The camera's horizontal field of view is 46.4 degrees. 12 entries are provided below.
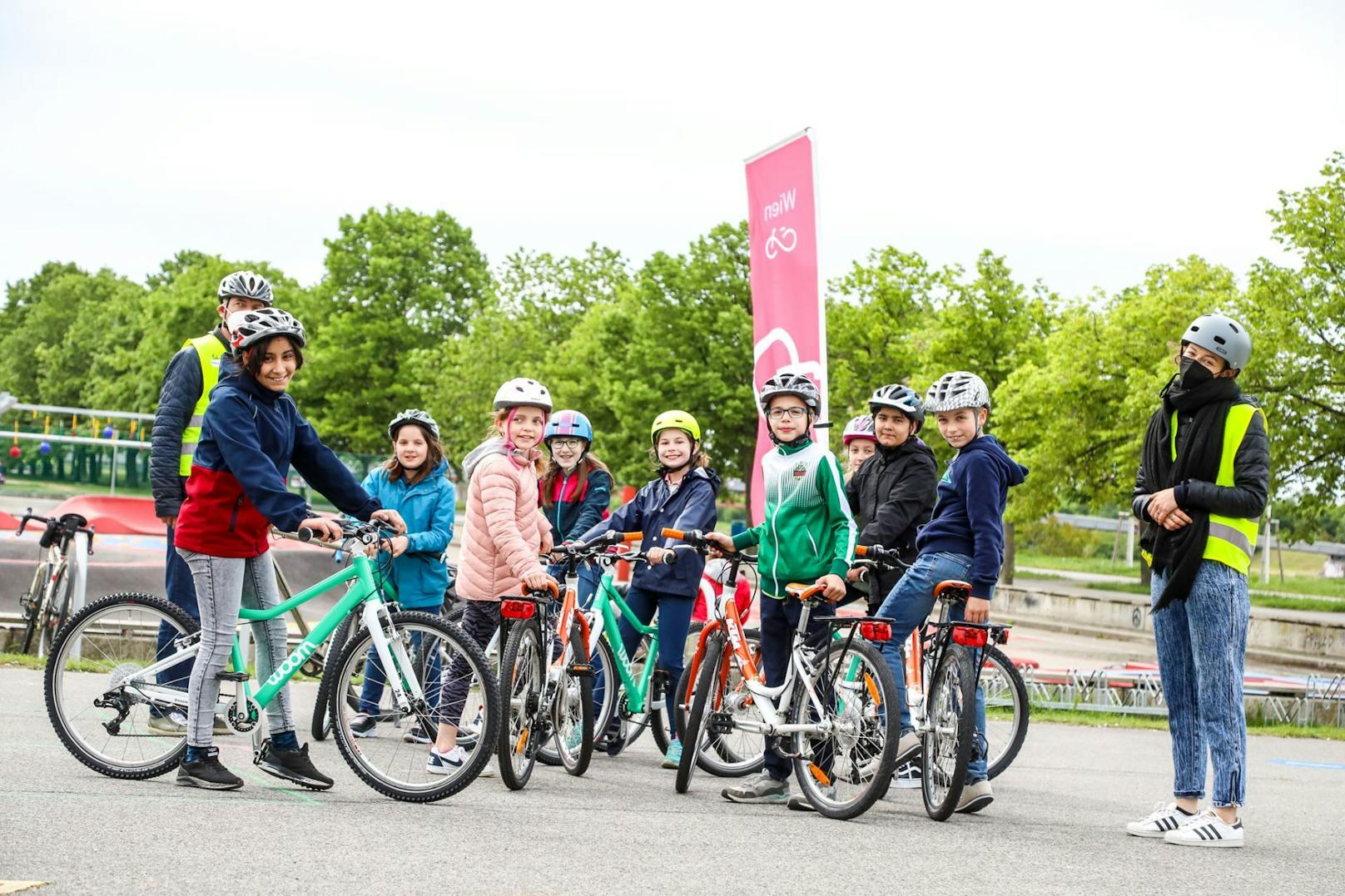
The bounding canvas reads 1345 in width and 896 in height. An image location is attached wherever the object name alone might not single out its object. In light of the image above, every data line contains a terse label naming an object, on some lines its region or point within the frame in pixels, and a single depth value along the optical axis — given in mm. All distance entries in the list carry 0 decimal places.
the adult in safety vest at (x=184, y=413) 7863
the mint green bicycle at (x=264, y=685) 6547
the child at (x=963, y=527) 7383
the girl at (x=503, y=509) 7520
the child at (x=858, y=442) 9234
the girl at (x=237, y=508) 6395
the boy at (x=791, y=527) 7379
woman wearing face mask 6453
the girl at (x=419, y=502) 8797
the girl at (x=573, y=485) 9578
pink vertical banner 11469
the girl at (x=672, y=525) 8508
